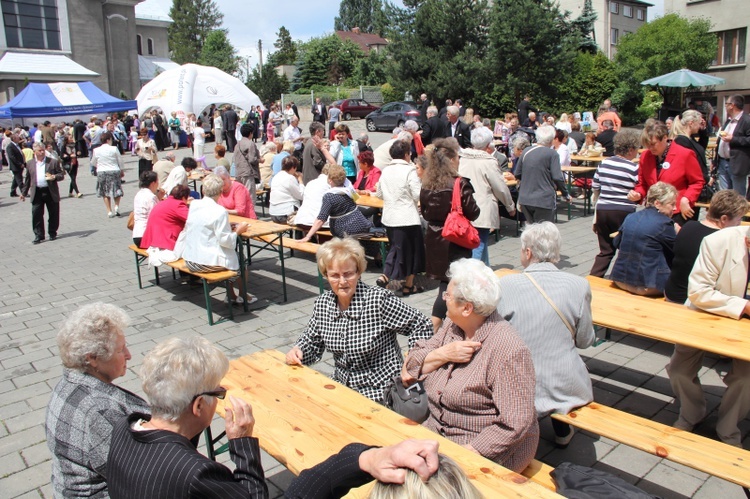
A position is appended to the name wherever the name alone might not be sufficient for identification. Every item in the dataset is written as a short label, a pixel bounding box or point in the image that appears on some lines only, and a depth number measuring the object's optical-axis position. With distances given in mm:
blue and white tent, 25281
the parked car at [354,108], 36800
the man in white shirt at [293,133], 15341
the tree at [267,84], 48281
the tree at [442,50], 34281
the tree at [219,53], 74750
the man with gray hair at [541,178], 7582
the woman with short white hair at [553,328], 3365
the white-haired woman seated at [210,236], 6219
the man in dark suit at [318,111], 27109
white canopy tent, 29453
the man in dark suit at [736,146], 8250
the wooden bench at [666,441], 2799
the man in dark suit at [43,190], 10711
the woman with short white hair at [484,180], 6629
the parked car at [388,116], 30016
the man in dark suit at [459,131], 12492
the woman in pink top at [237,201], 8156
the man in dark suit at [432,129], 12211
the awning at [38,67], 36219
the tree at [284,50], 77750
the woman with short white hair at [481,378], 2773
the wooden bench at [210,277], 6203
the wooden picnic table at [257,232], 6855
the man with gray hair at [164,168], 10477
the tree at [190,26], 79438
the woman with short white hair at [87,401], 2449
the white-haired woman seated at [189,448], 1955
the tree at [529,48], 31703
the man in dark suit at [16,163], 15398
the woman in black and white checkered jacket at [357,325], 3473
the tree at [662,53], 32188
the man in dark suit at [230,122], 22812
